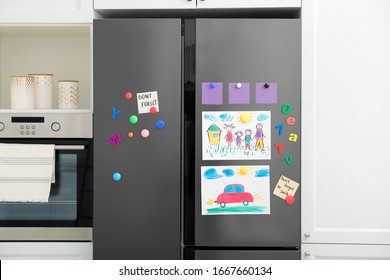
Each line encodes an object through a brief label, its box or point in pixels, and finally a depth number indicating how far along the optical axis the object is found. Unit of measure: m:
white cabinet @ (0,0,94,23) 2.46
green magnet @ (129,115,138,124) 2.34
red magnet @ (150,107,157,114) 2.33
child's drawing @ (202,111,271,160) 2.32
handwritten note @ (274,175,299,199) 2.33
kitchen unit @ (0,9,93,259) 2.43
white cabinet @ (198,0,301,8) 2.38
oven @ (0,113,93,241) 2.43
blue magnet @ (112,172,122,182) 2.35
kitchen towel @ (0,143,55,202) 2.42
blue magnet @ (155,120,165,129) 2.33
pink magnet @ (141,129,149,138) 2.34
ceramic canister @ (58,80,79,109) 2.52
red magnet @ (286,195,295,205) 2.33
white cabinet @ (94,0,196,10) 2.42
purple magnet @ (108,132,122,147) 2.36
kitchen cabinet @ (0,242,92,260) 2.44
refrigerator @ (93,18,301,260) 2.33
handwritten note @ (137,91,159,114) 2.34
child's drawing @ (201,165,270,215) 2.33
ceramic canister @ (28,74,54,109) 2.54
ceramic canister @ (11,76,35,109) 2.51
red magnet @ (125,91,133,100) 2.34
